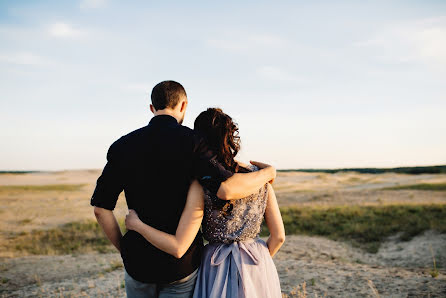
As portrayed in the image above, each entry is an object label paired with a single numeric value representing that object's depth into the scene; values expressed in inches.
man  91.7
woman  99.2
